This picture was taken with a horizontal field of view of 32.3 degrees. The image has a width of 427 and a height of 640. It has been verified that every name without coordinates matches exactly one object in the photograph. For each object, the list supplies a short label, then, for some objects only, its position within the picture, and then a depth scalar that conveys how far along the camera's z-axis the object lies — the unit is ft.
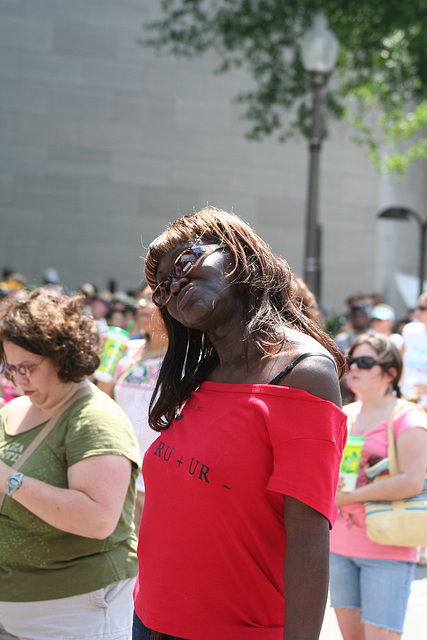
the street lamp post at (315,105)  29.12
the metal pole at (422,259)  45.78
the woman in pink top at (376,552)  10.96
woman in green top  8.47
